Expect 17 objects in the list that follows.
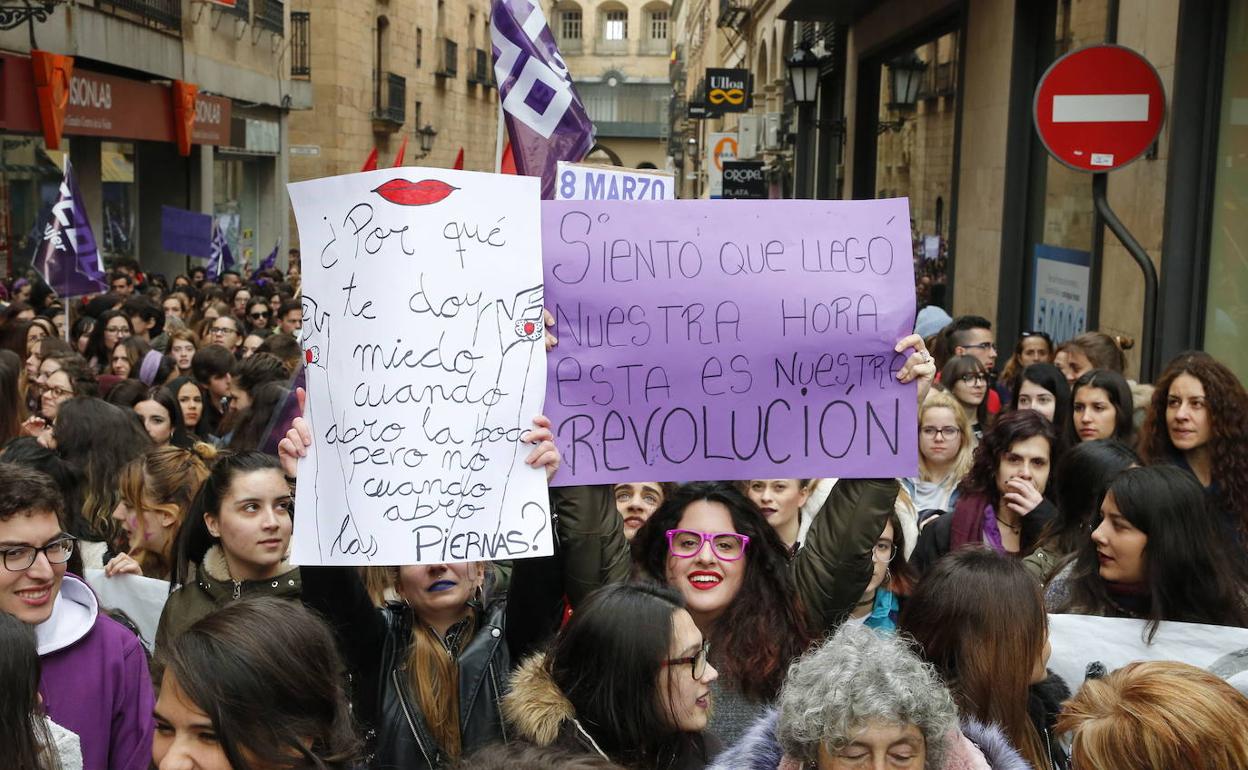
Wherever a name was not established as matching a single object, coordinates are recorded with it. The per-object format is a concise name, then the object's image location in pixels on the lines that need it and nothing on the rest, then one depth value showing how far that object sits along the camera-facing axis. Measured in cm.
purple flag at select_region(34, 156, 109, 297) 1154
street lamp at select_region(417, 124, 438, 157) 4038
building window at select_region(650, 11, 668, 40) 9431
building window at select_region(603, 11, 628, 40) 9325
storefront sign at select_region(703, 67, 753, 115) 2645
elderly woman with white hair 265
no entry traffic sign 720
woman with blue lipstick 336
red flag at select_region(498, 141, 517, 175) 814
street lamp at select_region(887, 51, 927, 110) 1744
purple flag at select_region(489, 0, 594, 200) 755
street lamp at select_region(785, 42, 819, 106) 2144
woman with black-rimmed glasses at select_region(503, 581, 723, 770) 298
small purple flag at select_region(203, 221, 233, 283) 1828
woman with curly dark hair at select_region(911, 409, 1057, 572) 528
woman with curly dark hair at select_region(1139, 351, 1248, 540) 550
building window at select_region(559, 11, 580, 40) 9325
